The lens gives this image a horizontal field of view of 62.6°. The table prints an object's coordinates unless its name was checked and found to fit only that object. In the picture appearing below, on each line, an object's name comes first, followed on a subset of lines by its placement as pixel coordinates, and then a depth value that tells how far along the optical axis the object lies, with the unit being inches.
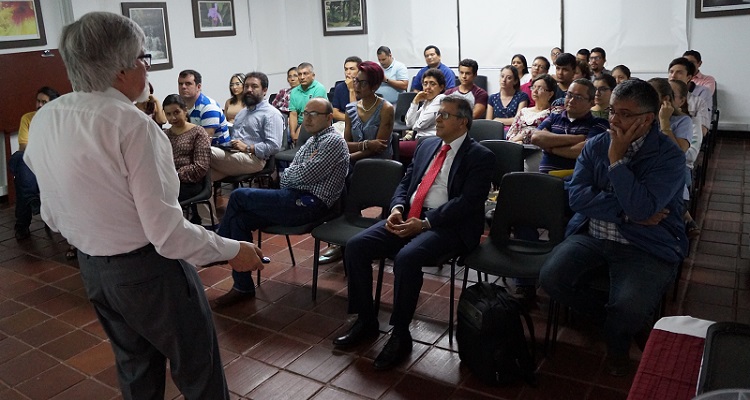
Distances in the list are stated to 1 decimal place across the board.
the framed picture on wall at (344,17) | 364.2
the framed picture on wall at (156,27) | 282.2
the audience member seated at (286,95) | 260.4
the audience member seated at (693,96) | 211.0
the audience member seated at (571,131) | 137.3
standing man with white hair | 62.5
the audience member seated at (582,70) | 219.6
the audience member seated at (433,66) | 283.4
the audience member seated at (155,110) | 198.7
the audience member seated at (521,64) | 285.4
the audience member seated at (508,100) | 212.8
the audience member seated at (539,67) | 246.5
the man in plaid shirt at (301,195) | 140.0
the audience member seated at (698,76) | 259.0
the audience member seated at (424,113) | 199.6
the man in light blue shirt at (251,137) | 195.0
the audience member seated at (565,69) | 208.8
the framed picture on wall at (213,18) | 309.9
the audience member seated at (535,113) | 177.0
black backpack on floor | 102.1
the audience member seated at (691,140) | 157.6
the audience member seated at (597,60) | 275.9
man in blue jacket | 102.8
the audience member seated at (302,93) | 241.4
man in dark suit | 114.3
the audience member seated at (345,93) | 243.4
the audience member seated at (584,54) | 283.2
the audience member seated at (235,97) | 245.4
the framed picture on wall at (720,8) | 277.3
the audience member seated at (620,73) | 226.8
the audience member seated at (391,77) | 286.8
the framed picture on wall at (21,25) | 239.5
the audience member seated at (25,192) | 203.0
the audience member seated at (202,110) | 203.1
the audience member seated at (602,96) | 150.3
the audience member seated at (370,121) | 175.2
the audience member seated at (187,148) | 171.6
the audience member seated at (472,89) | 216.2
